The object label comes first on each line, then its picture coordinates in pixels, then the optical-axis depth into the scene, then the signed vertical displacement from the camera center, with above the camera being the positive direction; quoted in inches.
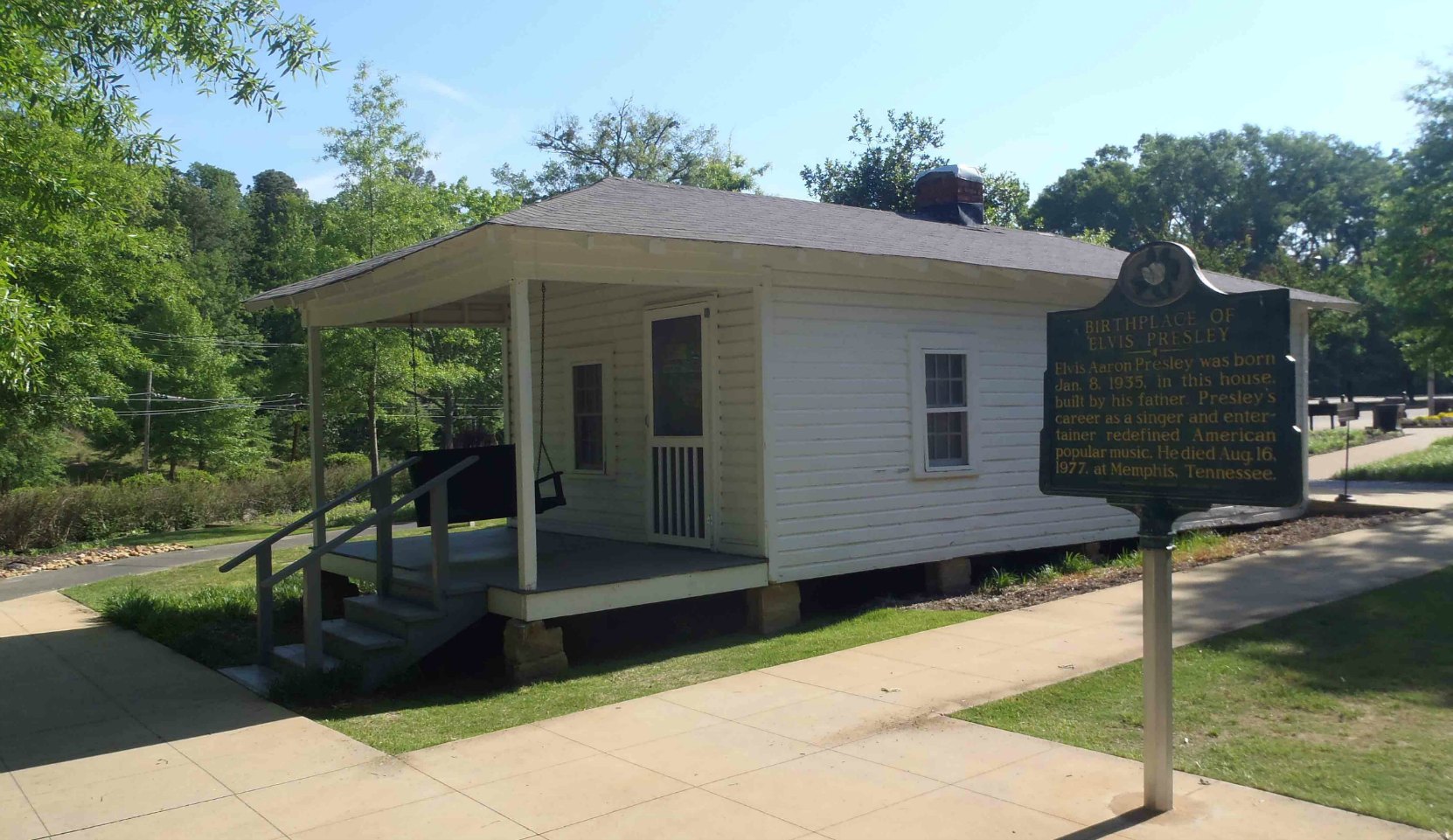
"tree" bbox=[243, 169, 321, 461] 1079.0 +183.1
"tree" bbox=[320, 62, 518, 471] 873.5 +161.3
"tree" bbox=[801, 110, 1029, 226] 1353.7 +289.4
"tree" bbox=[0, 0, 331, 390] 362.3 +131.4
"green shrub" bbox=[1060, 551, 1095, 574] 415.2 -63.5
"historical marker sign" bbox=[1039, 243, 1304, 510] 164.2 +0.7
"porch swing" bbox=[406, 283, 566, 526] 334.0 -22.0
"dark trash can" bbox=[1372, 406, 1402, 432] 1253.7 -27.0
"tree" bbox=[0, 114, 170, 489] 660.1 +102.6
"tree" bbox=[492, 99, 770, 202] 1660.9 +396.5
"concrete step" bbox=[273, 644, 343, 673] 294.8 -68.4
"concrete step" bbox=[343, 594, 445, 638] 293.3 -56.5
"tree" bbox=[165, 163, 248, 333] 1803.6 +371.4
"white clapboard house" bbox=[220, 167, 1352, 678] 299.3 -0.4
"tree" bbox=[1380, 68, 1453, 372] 713.0 +106.4
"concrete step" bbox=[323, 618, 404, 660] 286.5 -62.4
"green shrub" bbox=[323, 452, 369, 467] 1424.7 -61.1
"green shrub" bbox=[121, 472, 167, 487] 1011.3 -60.7
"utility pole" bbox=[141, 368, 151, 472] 1485.0 -38.3
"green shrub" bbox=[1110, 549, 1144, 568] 419.2 -63.9
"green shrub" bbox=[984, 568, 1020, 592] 392.2 -65.9
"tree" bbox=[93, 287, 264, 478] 1524.4 +34.0
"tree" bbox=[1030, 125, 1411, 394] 2669.8 +515.2
